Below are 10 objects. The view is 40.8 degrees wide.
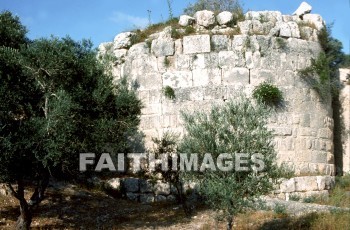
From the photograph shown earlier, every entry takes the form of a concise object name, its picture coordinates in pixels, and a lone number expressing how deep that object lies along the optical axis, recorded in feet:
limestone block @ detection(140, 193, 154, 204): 43.02
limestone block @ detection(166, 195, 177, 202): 42.43
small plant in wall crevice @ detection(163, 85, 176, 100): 44.73
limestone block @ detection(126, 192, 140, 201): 43.39
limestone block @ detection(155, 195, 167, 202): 42.89
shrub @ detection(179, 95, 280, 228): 26.76
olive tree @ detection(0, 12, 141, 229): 29.07
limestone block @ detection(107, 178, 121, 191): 44.21
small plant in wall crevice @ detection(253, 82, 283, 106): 43.11
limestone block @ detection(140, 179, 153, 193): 43.55
